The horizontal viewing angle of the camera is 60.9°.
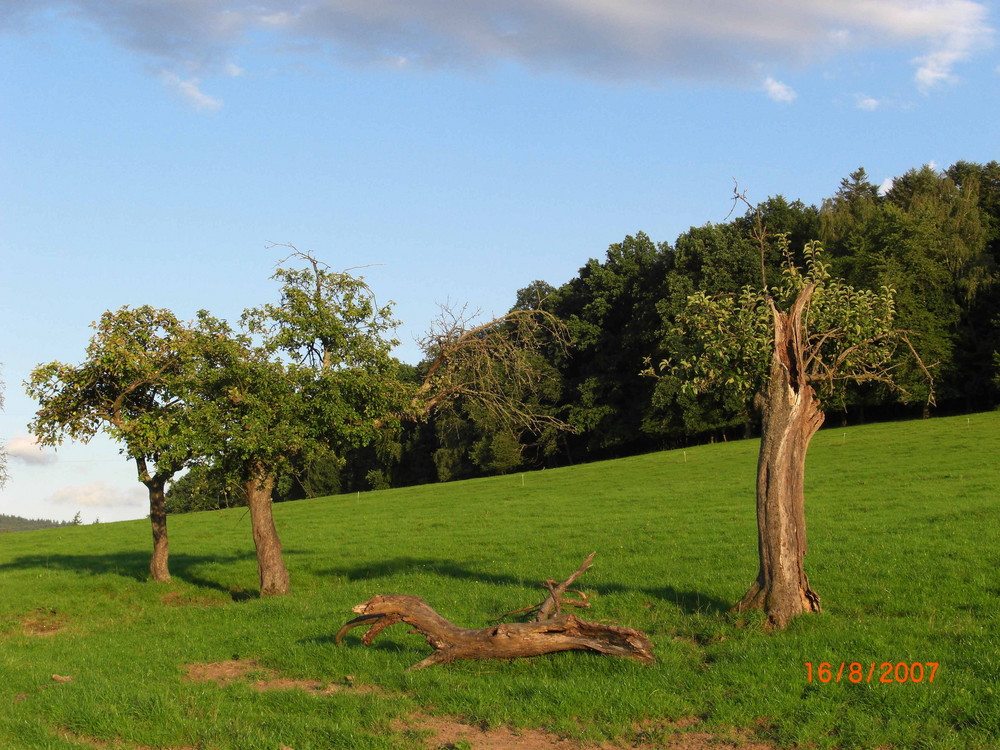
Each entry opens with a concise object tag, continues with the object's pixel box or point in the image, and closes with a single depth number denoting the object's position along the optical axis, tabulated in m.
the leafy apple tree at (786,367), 14.68
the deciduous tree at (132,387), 24.17
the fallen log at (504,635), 13.01
